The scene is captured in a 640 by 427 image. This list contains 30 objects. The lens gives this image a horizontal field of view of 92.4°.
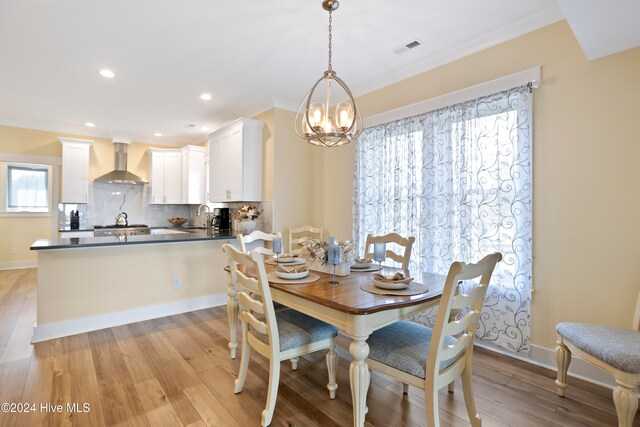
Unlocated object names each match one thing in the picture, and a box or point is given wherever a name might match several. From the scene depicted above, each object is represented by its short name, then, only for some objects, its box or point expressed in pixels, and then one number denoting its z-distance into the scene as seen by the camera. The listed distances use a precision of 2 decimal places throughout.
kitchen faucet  5.69
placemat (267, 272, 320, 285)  1.92
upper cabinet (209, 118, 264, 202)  4.22
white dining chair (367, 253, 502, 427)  1.42
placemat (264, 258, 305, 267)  2.43
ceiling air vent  2.79
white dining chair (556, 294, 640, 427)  1.52
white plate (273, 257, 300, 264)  2.45
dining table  1.49
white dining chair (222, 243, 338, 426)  1.71
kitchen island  2.92
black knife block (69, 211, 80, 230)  5.68
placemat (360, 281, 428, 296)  1.70
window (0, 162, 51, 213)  5.48
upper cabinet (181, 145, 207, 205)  5.80
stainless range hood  5.72
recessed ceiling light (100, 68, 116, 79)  3.29
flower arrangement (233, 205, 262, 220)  4.23
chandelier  2.18
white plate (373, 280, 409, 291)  1.76
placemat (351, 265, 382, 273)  2.29
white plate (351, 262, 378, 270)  2.35
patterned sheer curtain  2.45
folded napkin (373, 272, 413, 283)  1.81
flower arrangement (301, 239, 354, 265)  2.07
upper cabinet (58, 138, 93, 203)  5.45
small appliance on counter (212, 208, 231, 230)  5.12
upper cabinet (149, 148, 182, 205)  6.14
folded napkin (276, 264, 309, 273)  2.10
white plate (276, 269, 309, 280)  1.98
